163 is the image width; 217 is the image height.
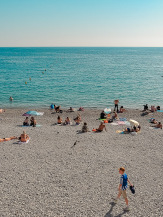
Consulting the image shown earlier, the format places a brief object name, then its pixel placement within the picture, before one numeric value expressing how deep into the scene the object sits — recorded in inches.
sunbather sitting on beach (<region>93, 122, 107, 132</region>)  721.1
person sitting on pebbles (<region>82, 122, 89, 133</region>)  716.0
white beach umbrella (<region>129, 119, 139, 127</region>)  714.1
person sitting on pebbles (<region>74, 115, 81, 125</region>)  831.8
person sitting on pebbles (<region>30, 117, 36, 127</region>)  787.8
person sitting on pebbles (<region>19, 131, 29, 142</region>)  600.1
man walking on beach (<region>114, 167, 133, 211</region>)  323.3
